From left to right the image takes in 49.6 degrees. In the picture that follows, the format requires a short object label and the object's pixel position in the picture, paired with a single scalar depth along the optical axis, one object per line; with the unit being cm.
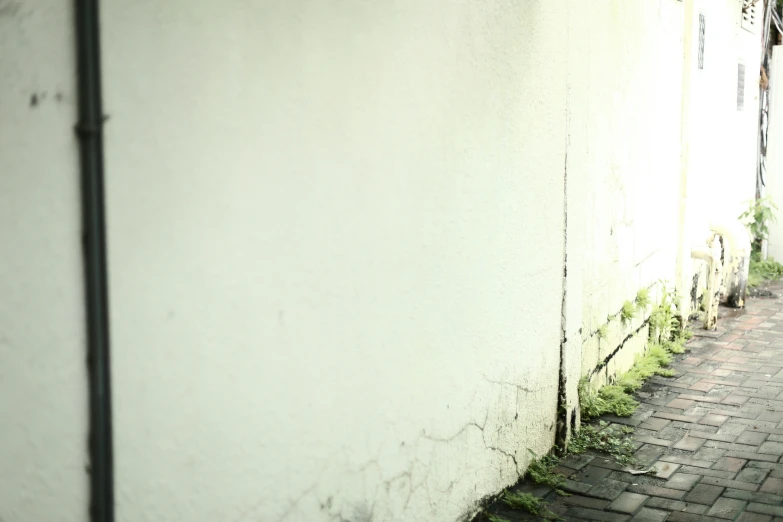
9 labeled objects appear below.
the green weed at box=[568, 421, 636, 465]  476
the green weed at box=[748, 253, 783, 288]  1043
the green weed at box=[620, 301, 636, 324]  610
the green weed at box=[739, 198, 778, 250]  1029
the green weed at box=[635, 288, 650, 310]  645
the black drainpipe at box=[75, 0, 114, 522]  190
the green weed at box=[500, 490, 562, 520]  393
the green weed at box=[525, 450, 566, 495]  430
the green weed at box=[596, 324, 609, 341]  556
